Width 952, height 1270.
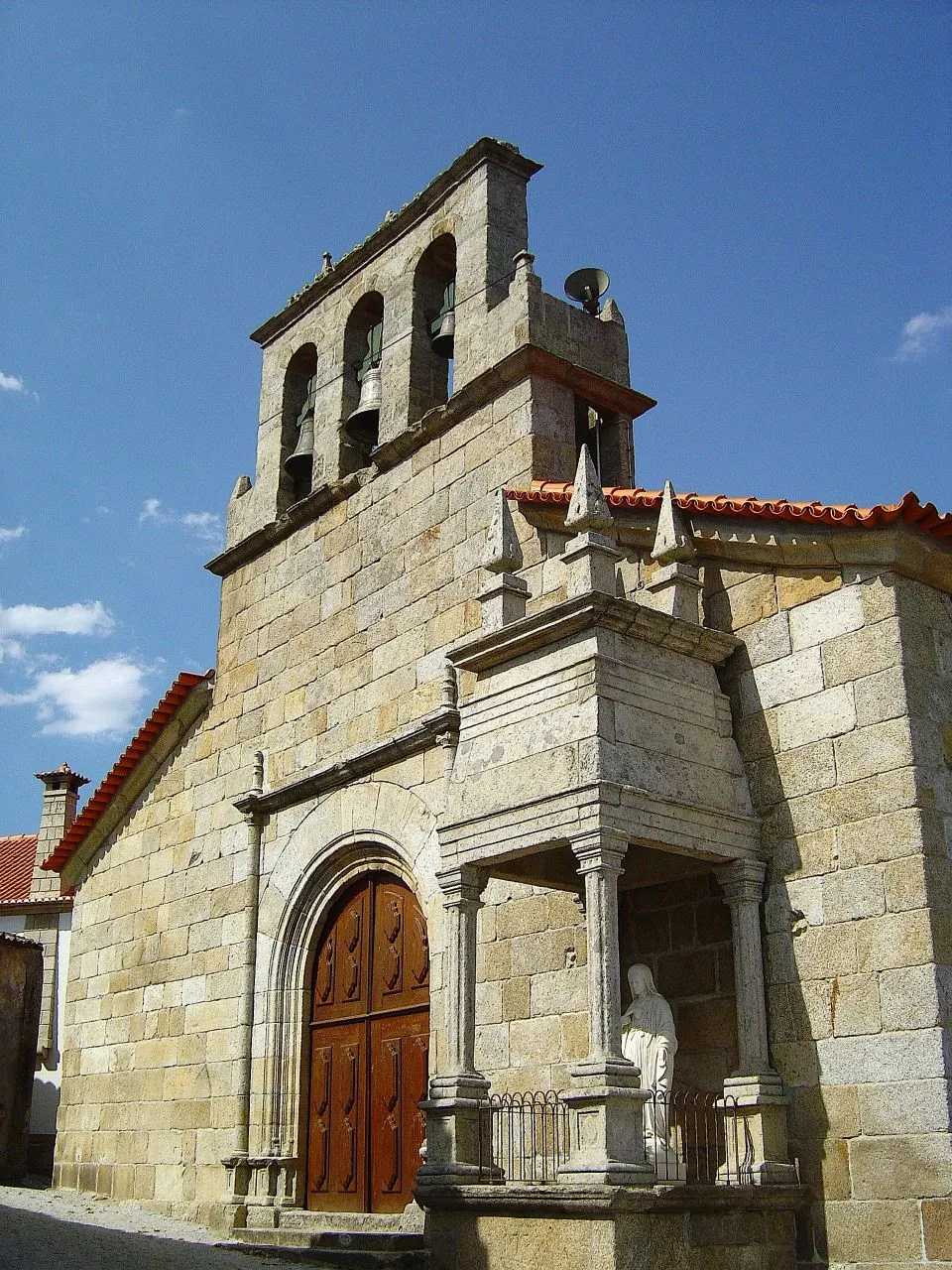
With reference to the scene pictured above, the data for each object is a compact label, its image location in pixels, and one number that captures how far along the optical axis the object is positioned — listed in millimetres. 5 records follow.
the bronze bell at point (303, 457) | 12117
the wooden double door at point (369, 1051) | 8945
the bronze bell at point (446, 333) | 10695
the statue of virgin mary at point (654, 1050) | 6480
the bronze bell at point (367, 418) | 11352
